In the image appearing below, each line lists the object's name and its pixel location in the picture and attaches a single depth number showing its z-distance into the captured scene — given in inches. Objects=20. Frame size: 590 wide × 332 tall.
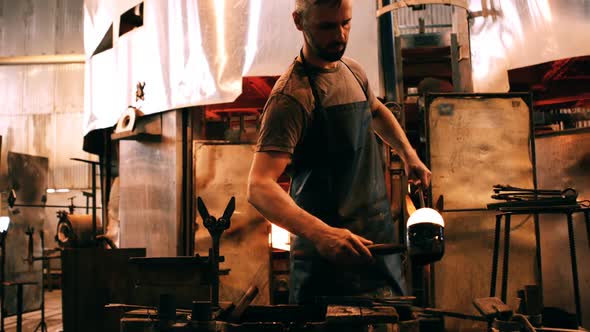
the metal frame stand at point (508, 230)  169.5
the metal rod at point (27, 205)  440.8
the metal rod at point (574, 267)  175.5
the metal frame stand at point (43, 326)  301.4
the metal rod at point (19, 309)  268.4
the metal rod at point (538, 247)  213.5
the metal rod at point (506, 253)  177.3
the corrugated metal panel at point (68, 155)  571.5
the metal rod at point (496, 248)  183.6
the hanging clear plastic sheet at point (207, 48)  239.0
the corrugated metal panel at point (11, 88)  571.2
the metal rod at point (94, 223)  306.3
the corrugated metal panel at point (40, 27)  579.2
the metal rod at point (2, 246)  265.3
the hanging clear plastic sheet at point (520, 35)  222.4
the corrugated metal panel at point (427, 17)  464.4
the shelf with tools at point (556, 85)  288.5
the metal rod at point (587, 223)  179.7
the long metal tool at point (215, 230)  96.7
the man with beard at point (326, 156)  98.1
